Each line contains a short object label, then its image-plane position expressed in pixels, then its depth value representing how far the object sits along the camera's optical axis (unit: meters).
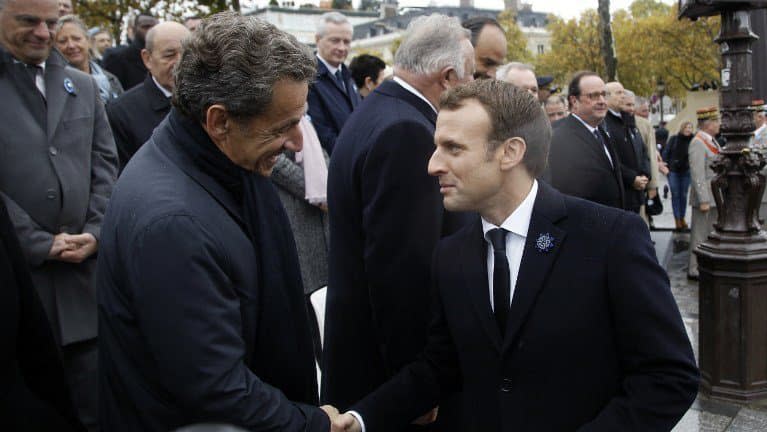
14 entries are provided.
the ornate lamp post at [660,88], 31.90
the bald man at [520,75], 5.55
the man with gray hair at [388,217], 2.75
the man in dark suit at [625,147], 7.69
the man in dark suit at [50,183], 3.10
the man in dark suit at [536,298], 2.00
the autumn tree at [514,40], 51.56
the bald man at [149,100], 4.27
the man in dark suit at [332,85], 5.18
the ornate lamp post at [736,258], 4.98
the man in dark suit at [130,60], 6.80
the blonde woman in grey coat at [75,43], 5.37
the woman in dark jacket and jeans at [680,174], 12.80
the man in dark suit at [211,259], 1.70
